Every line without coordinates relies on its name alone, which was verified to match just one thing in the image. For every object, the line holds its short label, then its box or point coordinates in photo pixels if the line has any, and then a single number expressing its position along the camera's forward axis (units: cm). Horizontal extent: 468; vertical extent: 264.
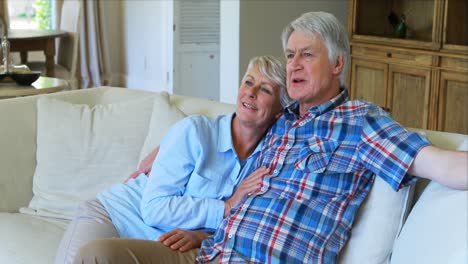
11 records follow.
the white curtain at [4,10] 727
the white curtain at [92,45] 792
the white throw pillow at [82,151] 288
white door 730
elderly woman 227
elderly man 198
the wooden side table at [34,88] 387
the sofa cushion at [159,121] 278
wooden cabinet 460
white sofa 182
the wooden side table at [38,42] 625
